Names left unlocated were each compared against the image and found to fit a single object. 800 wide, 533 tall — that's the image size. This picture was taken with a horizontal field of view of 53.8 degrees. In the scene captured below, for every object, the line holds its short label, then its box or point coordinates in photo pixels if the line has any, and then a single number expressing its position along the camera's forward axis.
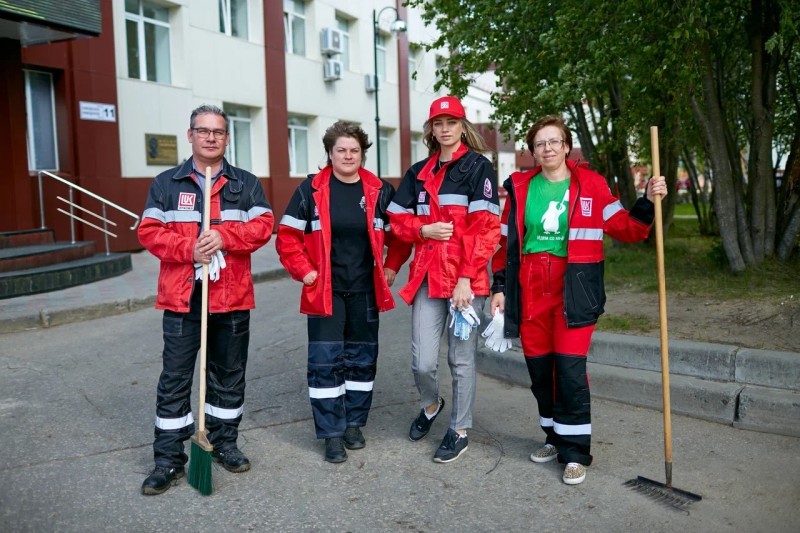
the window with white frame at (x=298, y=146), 22.34
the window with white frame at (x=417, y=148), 30.58
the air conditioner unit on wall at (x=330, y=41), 22.47
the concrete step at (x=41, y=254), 10.95
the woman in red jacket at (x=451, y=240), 4.48
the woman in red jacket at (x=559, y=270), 4.21
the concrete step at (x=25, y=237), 12.26
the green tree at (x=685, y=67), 8.00
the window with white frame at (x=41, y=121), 14.50
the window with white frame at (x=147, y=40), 16.44
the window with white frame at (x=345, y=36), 24.65
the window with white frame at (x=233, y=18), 19.12
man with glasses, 4.17
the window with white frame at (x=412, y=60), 29.33
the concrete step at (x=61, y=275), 10.27
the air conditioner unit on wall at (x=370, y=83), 25.33
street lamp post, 22.74
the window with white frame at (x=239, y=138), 19.75
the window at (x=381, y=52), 27.16
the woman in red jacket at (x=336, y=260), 4.58
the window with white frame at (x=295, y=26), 21.73
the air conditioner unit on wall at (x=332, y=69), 22.83
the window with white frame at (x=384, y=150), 27.72
